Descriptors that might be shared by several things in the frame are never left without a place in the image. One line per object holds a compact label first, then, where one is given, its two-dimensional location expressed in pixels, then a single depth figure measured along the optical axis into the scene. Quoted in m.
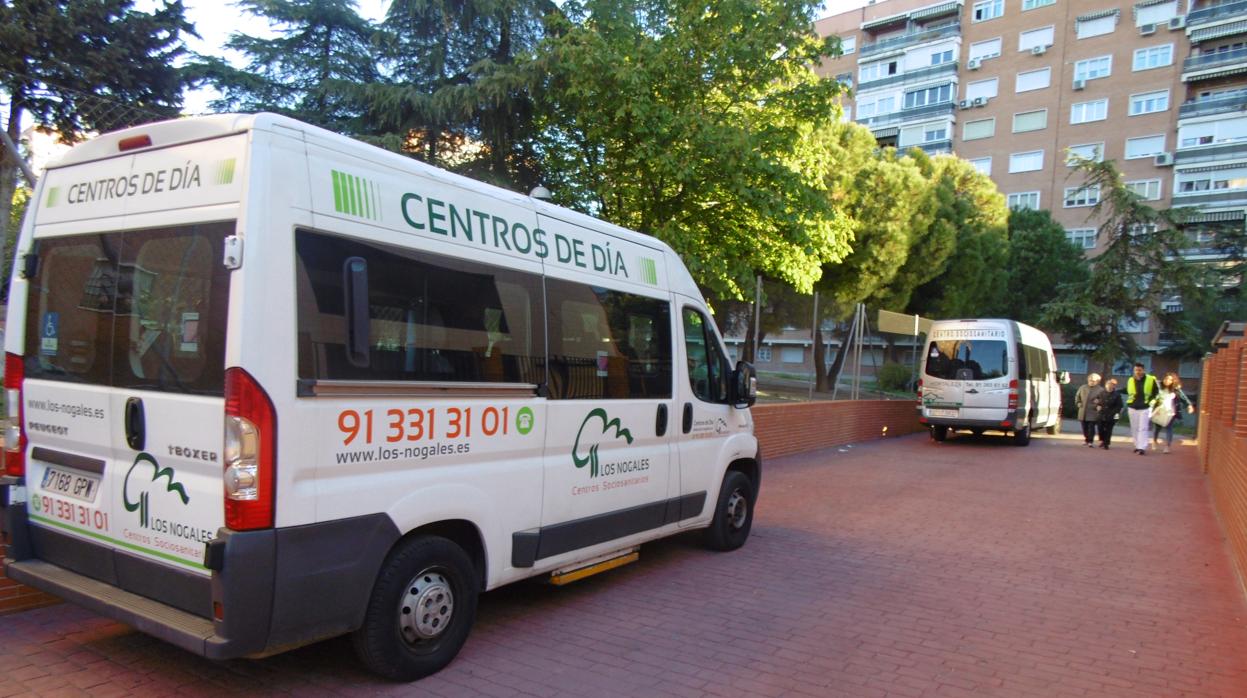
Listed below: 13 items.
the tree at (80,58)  12.28
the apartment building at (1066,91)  41.38
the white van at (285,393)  3.15
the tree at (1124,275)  27.42
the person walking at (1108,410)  16.72
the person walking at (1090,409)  17.04
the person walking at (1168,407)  15.83
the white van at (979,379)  15.83
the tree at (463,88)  11.17
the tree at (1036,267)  35.47
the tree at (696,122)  10.42
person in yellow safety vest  15.41
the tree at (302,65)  12.24
